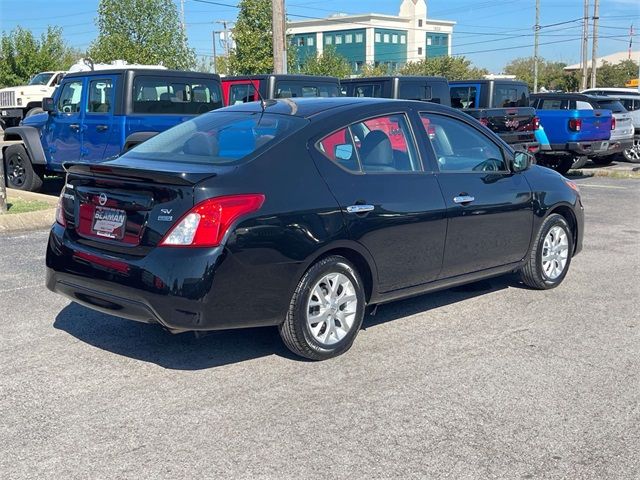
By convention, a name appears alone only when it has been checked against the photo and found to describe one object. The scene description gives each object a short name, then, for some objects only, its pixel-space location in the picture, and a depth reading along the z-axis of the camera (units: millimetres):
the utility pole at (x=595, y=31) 50531
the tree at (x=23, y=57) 41344
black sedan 4586
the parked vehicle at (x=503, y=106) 14617
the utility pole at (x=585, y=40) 56100
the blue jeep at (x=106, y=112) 10938
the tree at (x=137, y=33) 39656
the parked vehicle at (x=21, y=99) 27500
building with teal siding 106500
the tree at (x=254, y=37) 39500
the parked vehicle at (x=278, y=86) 13391
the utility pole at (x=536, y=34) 59766
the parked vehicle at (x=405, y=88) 14711
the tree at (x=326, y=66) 55906
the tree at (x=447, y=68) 70375
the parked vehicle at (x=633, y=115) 21359
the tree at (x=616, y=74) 73500
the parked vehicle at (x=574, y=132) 16938
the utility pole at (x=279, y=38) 18188
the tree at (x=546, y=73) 70812
